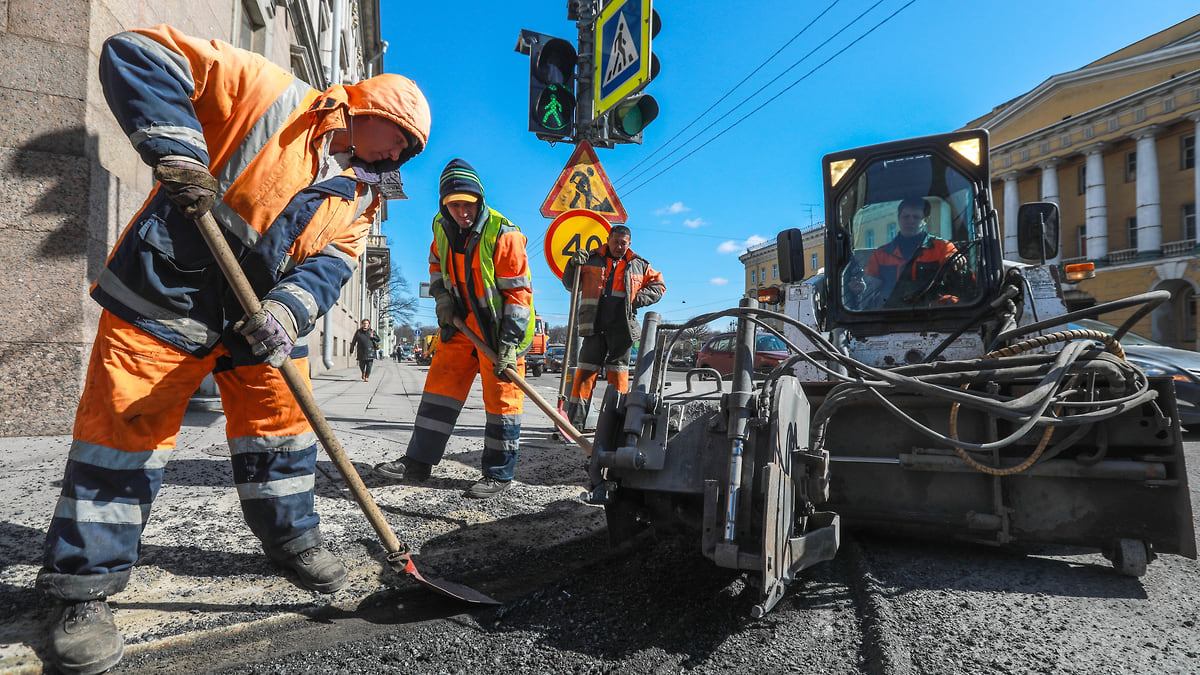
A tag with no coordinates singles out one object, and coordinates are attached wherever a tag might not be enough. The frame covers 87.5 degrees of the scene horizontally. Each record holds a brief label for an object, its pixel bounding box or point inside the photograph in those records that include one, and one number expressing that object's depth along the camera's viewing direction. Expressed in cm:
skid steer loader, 194
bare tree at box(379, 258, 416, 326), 7225
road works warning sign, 521
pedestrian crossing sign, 491
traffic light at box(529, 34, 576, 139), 540
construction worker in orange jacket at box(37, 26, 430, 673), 171
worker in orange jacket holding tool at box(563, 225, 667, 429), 543
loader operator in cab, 368
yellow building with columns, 2480
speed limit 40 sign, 521
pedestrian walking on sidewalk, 1566
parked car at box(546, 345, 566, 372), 2704
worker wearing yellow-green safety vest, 357
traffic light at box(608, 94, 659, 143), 521
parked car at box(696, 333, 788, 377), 1316
